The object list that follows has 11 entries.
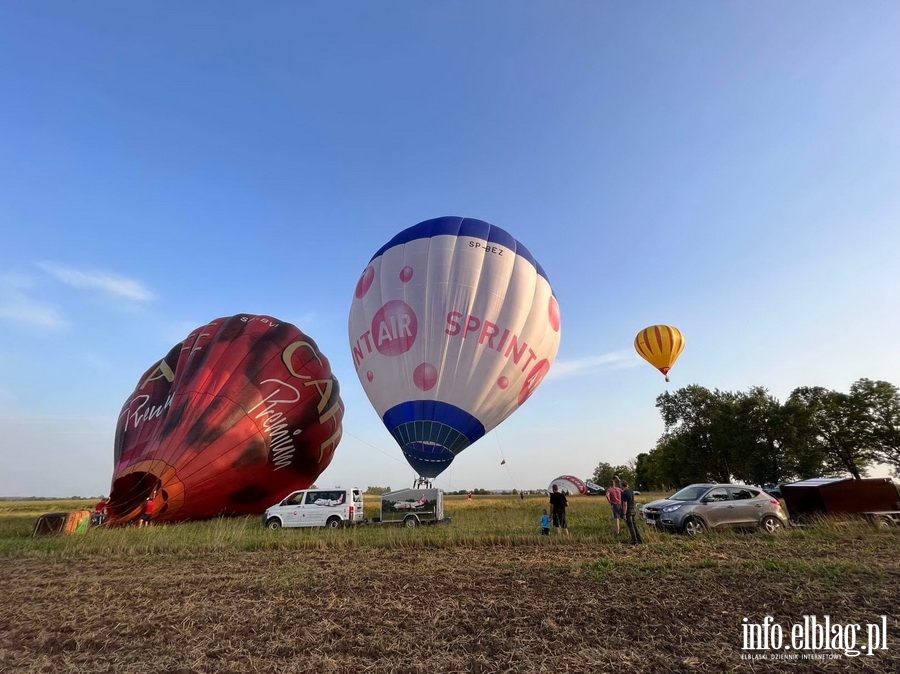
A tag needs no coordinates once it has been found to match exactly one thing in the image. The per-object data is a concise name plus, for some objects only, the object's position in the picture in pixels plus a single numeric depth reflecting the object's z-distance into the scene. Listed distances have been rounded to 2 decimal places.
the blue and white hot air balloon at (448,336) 18.17
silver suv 13.05
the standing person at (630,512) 11.34
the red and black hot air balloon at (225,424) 15.99
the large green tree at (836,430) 40.09
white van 16.59
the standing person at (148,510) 15.37
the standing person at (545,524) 13.11
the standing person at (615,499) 12.74
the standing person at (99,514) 16.80
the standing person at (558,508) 14.17
